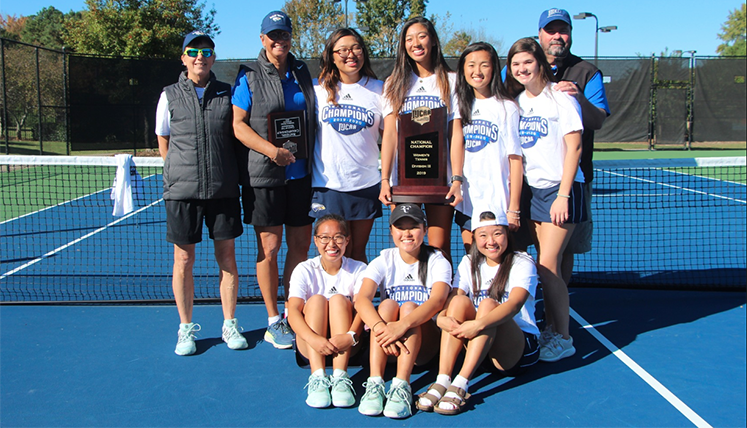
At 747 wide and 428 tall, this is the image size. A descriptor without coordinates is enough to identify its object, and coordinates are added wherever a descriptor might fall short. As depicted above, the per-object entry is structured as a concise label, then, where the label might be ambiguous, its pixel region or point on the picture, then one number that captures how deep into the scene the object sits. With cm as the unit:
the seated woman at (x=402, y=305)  282
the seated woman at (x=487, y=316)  288
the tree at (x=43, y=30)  4014
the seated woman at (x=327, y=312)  289
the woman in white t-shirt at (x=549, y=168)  319
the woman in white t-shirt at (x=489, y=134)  322
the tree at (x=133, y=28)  2016
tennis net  470
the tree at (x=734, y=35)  4381
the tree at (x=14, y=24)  4472
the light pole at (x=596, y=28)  2272
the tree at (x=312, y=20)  2458
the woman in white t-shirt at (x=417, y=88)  321
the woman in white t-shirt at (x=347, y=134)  333
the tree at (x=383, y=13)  2990
